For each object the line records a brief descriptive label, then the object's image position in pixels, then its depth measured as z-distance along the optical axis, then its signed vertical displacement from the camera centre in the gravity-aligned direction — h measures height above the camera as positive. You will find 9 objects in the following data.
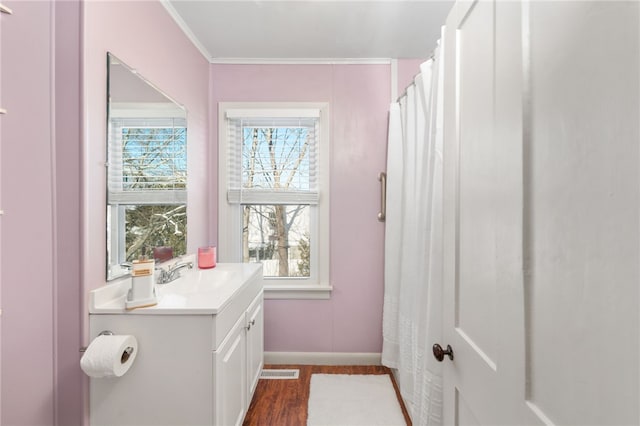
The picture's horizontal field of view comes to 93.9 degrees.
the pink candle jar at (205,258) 1.95 -0.30
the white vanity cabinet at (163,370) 1.17 -0.63
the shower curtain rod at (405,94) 1.54 +0.81
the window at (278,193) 2.34 +0.15
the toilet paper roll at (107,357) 1.03 -0.50
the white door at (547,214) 0.40 +0.00
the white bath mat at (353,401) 1.76 -1.20
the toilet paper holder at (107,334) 1.13 -0.51
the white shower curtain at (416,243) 1.27 -0.17
